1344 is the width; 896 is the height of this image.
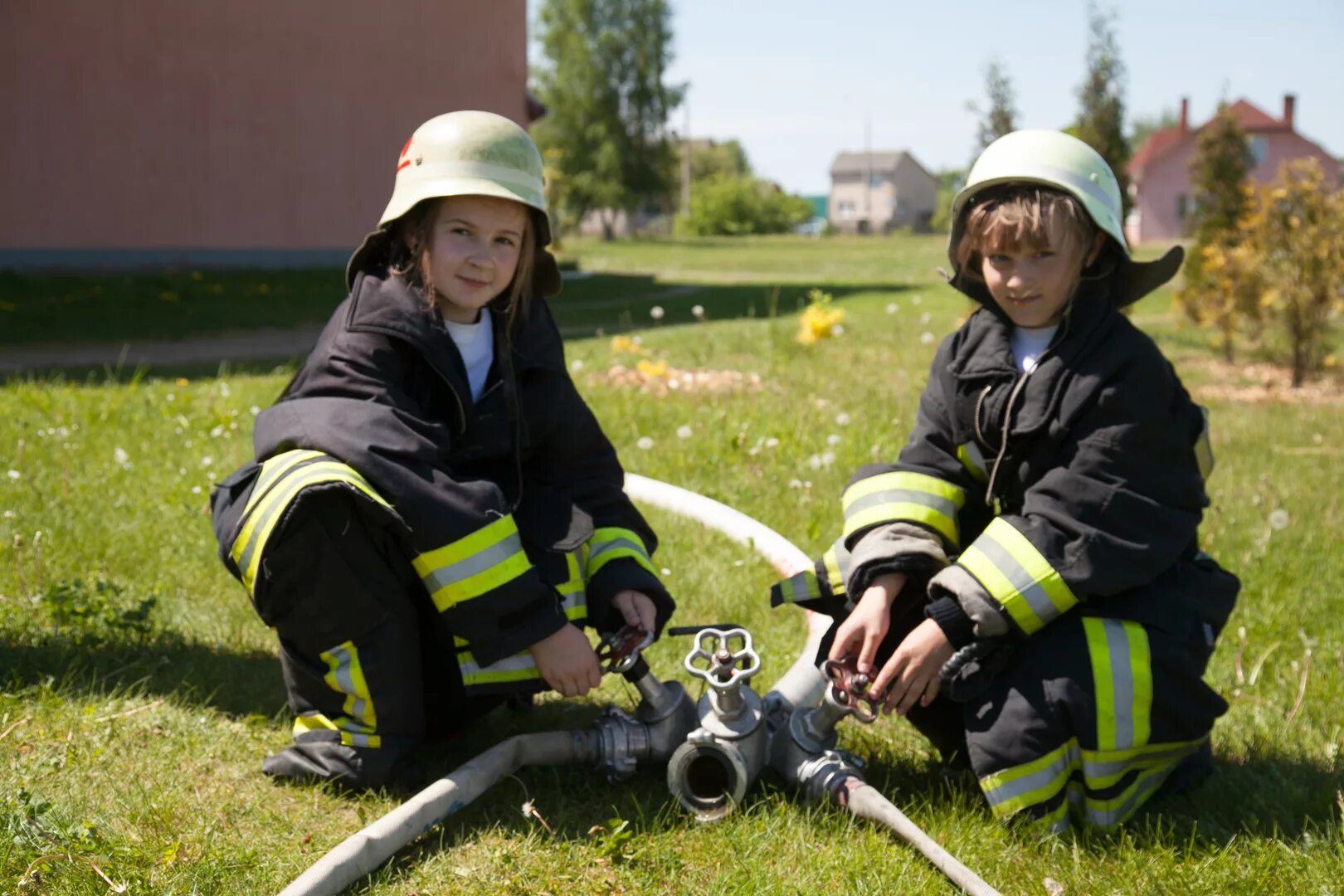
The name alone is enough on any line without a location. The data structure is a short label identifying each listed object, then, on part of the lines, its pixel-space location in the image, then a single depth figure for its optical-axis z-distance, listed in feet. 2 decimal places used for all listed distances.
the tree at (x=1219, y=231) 35.22
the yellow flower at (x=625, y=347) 27.86
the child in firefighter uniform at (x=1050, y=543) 8.63
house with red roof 196.85
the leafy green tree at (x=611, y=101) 185.88
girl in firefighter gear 8.57
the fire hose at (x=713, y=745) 8.68
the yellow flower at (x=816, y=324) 31.53
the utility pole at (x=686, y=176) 261.85
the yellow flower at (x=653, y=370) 24.47
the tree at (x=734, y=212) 213.05
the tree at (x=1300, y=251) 31.19
